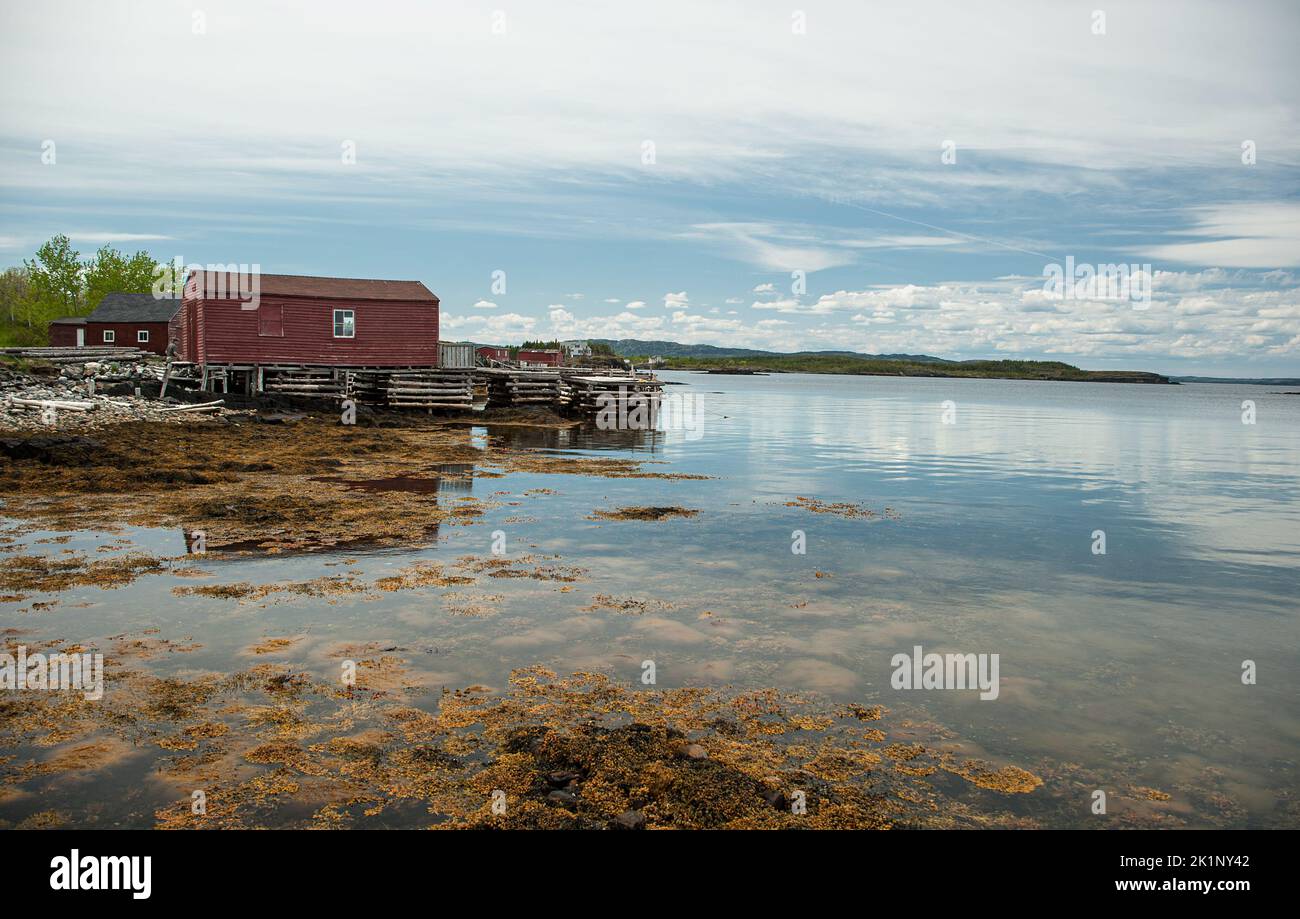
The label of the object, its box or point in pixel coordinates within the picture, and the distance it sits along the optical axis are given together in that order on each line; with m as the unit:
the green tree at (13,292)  100.06
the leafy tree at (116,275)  96.38
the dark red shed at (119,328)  73.00
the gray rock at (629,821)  5.76
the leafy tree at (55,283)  93.50
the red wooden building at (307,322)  41.94
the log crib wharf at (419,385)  43.56
